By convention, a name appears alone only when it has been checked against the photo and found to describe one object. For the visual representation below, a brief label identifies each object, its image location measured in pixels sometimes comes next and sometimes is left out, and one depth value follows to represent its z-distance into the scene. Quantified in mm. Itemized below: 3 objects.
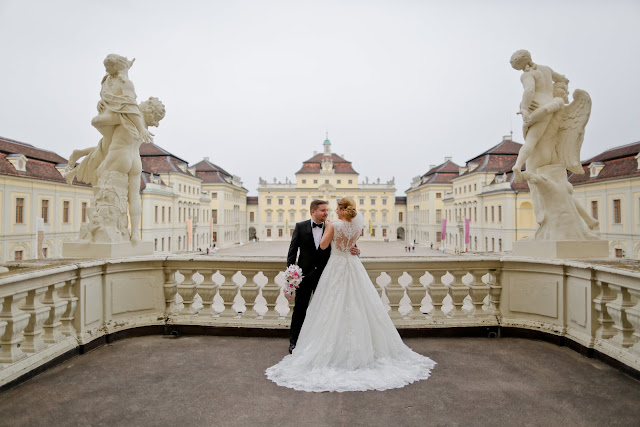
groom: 3859
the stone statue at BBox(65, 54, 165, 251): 4680
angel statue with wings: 4473
